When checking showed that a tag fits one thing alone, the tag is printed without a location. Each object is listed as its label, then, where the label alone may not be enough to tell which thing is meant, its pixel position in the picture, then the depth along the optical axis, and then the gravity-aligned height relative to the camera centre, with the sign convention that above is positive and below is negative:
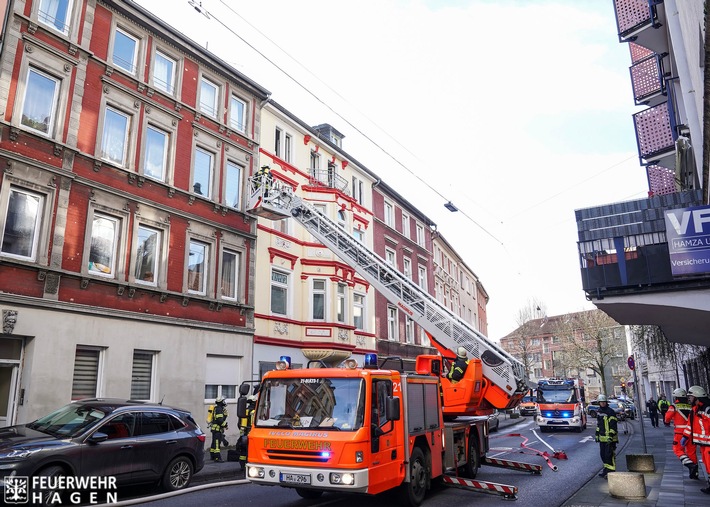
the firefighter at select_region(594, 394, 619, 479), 11.70 -1.35
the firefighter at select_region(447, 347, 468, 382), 12.19 +0.15
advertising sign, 9.34 +2.32
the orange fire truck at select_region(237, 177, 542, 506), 7.67 -0.84
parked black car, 7.99 -1.11
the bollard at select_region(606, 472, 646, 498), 9.26 -1.94
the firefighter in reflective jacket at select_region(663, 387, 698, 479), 11.31 -1.36
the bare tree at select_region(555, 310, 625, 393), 49.75 +3.47
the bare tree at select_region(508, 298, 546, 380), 59.53 +5.84
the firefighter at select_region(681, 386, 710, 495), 10.16 -1.04
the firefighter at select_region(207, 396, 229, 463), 14.58 -1.35
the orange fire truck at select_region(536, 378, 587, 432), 26.40 -1.64
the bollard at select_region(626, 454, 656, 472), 12.36 -2.08
